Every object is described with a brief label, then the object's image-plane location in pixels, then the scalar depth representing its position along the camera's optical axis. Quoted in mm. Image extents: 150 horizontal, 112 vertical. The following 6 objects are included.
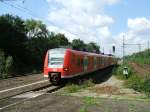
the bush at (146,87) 8953
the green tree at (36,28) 41051
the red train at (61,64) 12036
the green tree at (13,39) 26321
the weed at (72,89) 9477
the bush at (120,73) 15774
